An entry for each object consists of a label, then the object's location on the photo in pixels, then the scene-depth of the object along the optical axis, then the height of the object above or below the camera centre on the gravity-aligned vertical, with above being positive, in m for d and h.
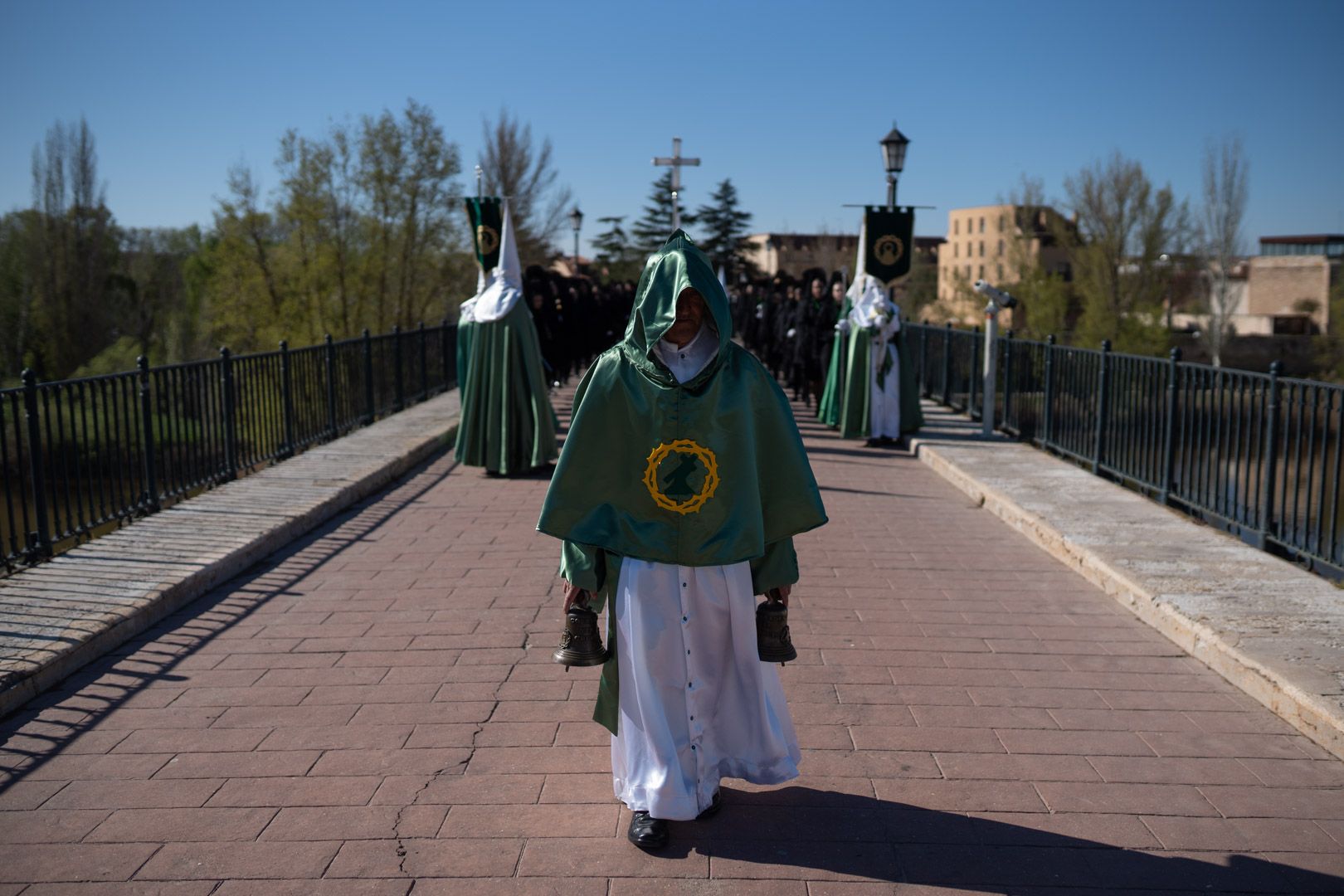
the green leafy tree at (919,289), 77.59 +2.69
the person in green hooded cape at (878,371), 13.71 -0.54
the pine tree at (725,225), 73.25 +6.31
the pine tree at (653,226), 75.25 +6.43
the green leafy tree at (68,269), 54.72 +2.45
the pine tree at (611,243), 76.19 +5.29
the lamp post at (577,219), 35.16 +3.19
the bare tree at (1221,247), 64.19 +4.49
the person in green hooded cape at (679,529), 3.68 -0.66
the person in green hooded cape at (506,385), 11.17 -0.60
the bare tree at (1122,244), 59.16 +4.31
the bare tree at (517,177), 40.78 +5.18
